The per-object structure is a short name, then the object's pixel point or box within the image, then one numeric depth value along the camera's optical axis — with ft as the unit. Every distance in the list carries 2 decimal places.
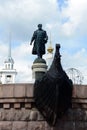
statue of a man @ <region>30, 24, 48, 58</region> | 49.55
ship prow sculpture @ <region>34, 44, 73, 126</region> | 42.86
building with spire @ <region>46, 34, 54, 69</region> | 195.72
